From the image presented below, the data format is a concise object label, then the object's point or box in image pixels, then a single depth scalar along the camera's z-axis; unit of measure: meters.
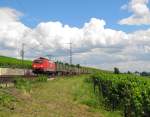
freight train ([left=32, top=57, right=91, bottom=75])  47.40
